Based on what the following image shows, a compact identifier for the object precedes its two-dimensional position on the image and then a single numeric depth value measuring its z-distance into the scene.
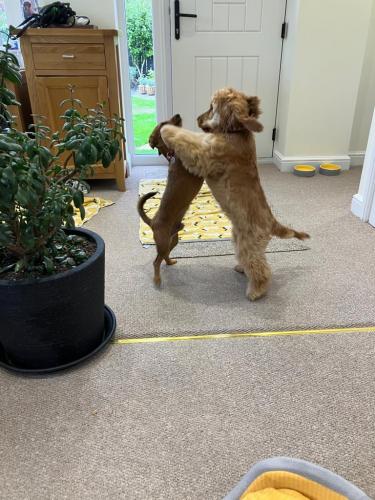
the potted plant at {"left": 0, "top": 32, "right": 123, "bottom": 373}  1.07
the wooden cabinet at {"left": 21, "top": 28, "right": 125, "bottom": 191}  2.43
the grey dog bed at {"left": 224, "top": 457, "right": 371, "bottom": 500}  0.85
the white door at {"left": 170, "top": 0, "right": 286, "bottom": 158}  3.07
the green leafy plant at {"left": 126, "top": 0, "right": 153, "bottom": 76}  3.12
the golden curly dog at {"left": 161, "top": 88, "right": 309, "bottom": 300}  1.48
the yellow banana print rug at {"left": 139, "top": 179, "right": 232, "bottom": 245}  2.22
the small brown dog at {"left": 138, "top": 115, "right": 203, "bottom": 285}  1.59
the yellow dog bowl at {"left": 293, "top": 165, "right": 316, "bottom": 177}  3.19
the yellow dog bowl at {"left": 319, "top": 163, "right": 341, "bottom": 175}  3.23
